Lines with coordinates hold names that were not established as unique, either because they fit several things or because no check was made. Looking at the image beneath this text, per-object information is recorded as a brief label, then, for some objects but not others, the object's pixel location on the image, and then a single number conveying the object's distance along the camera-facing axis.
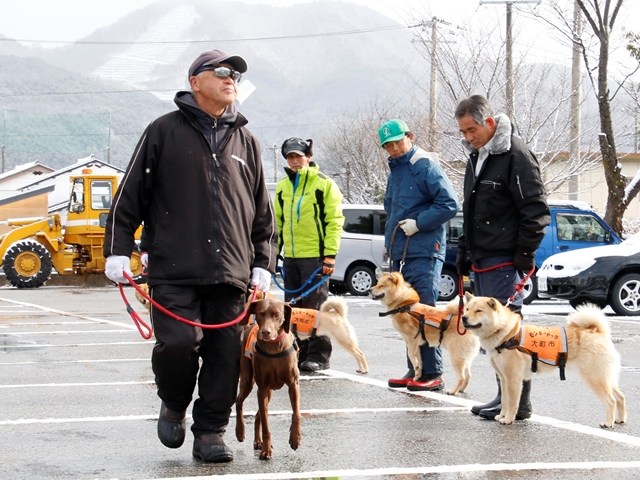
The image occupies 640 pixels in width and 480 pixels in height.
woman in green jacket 9.00
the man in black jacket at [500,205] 6.54
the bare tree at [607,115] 22.25
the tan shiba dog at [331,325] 8.80
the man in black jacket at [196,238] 5.23
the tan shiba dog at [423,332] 7.79
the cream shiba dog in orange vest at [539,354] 6.43
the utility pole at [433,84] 28.14
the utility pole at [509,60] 25.39
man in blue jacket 7.80
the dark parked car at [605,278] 15.55
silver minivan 19.84
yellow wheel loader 24.34
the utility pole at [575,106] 26.25
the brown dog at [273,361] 5.36
